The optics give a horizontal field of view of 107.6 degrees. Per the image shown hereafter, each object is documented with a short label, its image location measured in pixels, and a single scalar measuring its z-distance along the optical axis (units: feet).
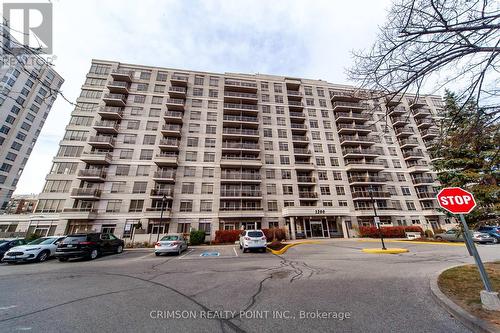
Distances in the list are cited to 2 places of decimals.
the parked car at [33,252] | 37.63
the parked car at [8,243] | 42.77
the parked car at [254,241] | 47.34
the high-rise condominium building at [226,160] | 87.40
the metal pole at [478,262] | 12.86
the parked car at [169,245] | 46.42
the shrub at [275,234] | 81.97
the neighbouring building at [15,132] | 144.97
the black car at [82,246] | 38.29
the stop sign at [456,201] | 14.65
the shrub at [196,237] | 75.60
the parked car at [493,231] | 59.54
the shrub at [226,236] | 80.02
